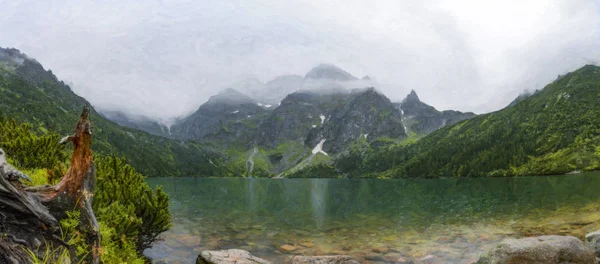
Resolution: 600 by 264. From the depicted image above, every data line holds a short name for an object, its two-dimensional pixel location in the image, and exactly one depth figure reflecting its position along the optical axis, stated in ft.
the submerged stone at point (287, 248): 93.27
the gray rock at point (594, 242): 62.64
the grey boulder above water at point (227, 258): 57.98
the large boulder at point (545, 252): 54.95
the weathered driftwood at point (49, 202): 23.41
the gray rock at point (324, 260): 65.36
